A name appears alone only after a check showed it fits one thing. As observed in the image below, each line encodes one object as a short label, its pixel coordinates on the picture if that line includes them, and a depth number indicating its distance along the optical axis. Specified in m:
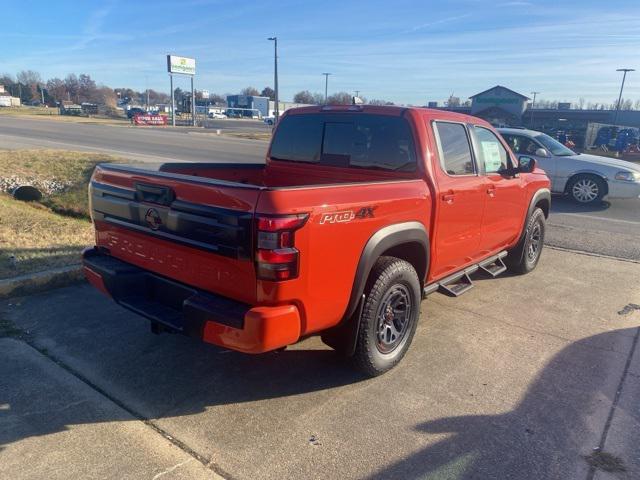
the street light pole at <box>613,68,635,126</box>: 52.04
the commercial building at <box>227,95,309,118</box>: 113.62
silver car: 11.23
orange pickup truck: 2.81
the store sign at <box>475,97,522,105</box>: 52.09
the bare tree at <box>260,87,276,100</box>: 157.43
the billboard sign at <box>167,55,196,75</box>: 61.56
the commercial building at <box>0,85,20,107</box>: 104.69
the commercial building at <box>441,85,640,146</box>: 50.34
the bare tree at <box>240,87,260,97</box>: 163.60
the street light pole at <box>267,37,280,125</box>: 40.19
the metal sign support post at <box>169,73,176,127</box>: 60.29
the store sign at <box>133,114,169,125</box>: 57.79
